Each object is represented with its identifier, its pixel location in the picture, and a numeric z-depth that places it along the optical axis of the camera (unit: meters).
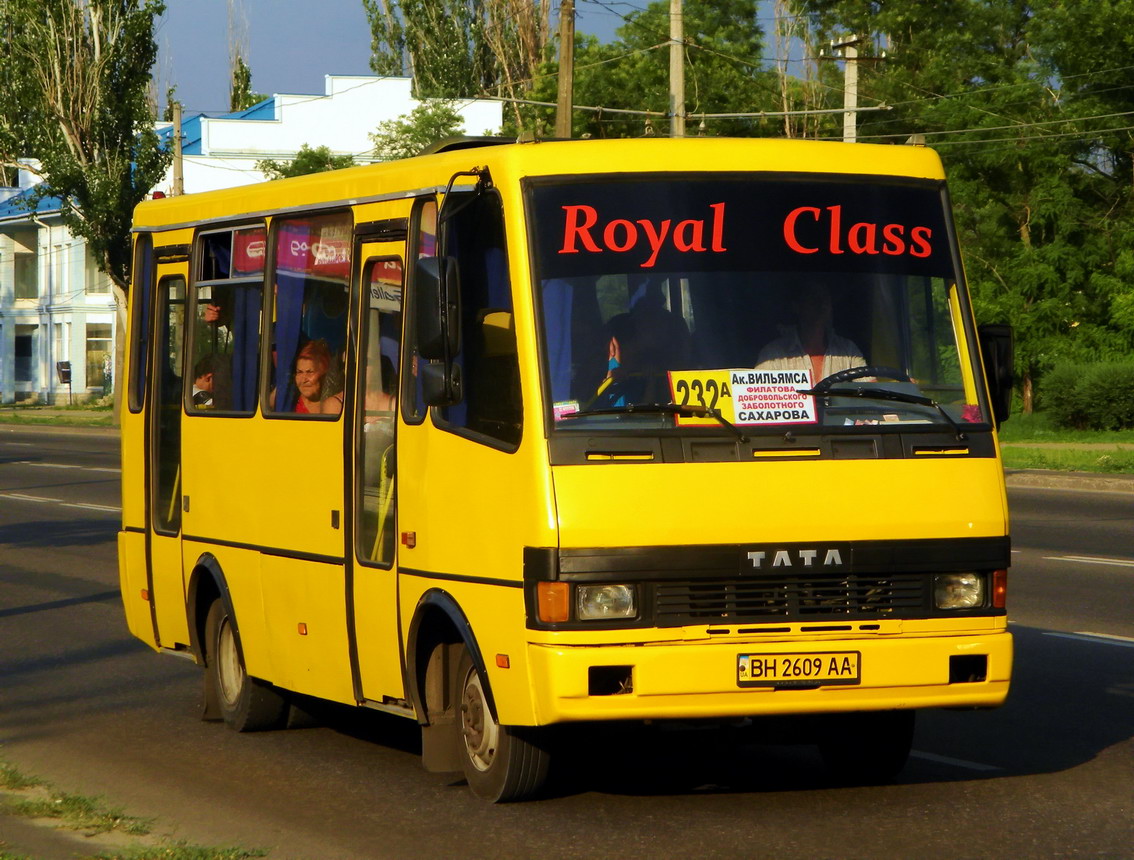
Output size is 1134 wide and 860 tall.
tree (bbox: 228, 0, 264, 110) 101.75
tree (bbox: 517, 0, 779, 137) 63.59
